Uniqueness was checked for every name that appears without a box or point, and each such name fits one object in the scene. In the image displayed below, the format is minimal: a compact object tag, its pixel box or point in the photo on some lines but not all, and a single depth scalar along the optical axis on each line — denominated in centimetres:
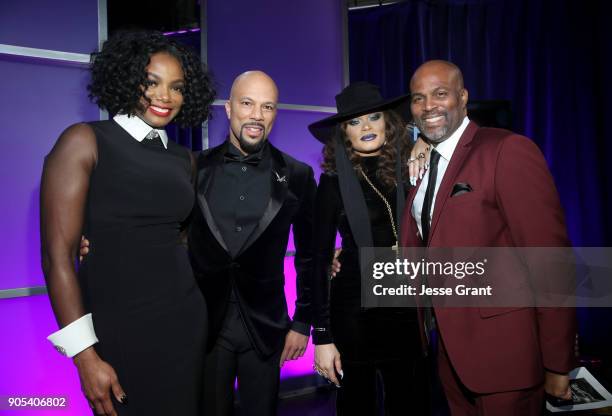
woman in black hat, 216
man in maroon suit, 155
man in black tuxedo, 204
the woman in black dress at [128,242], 146
